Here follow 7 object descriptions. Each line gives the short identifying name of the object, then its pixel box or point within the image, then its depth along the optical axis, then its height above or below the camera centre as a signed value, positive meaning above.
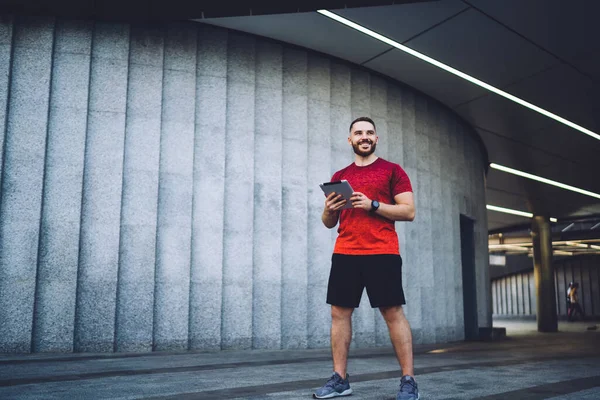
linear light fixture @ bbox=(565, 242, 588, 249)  26.30 +1.57
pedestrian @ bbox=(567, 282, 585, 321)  27.19 -1.42
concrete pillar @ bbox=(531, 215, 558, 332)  17.69 +0.01
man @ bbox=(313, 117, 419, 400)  3.28 +0.17
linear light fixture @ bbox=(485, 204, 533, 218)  19.08 +2.43
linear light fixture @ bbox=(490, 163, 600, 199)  14.44 +2.83
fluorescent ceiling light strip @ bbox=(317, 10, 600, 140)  7.24 +3.46
